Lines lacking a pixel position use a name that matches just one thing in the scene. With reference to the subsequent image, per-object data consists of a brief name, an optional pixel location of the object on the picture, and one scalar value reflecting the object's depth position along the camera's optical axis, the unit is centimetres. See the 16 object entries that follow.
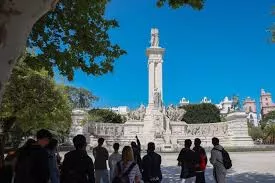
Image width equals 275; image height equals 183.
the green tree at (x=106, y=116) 2954
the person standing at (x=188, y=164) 417
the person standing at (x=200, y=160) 425
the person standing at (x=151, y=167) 380
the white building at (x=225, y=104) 6169
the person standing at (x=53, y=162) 316
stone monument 2013
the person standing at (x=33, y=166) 242
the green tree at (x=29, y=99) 1073
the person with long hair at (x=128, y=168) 286
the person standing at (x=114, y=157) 473
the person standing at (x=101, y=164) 472
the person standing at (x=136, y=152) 505
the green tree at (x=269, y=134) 2419
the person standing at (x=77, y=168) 269
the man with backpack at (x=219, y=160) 445
